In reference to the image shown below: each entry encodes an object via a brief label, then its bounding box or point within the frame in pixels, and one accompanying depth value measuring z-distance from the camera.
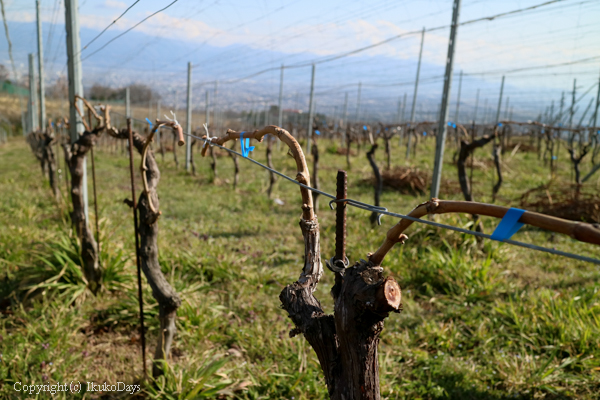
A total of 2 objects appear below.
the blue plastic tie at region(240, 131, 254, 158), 1.80
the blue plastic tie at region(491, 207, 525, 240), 0.83
